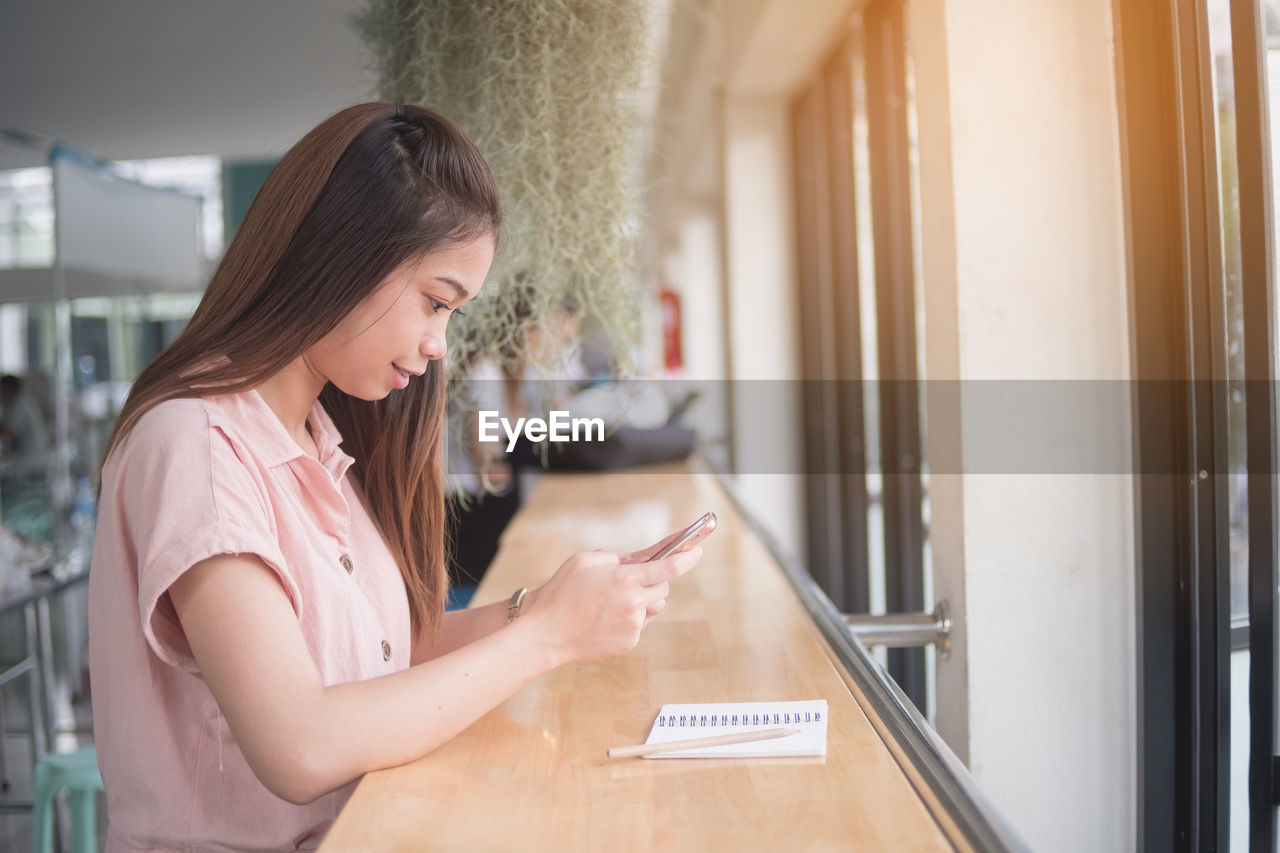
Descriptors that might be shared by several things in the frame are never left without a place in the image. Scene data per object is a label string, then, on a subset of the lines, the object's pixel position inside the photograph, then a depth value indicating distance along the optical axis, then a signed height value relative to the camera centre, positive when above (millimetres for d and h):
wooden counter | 834 -322
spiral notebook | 986 -311
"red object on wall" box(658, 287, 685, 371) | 6742 +678
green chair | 1735 -582
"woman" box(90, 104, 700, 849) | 845 -98
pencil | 998 -310
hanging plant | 1687 +546
